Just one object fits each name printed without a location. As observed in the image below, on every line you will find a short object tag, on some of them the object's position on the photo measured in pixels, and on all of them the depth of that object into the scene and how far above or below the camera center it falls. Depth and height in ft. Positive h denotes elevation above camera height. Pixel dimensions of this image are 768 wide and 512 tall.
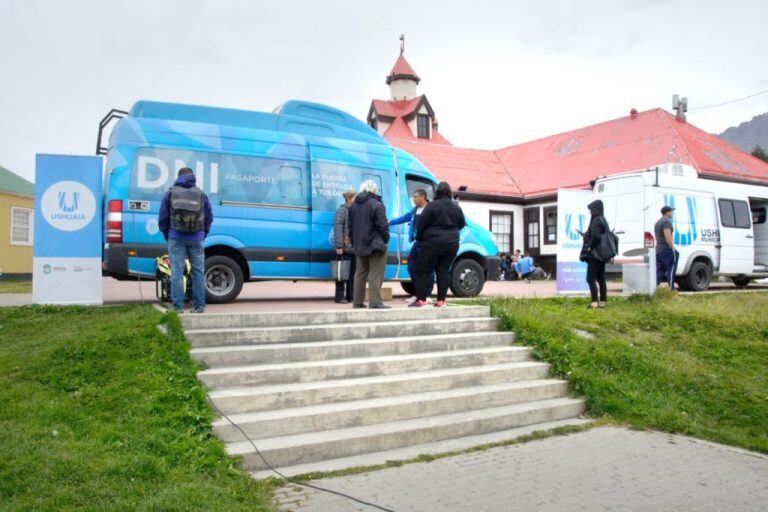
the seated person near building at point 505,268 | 83.30 +0.03
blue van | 27.73 +4.31
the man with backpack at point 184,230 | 22.79 +1.44
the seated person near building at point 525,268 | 80.84 +0.04
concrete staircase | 15.75 -3.63
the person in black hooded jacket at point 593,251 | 31.22 +0.90
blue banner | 26.50 +1.70
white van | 42.73 +3.85
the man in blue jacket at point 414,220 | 28.48 +2.43
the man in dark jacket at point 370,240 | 26.13 +1.25
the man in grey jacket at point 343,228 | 30.50 +2.02
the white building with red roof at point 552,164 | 78.69 +14.62
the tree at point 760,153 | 181.95 +35.36
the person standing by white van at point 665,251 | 36.42 +1.08
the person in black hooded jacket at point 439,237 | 26.94 +1.38
